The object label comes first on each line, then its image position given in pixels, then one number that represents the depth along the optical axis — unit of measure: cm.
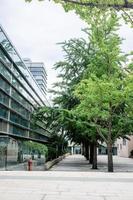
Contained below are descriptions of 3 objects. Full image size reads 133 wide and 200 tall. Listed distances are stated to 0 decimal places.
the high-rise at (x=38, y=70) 9768
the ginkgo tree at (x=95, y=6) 457
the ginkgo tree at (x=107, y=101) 1524
